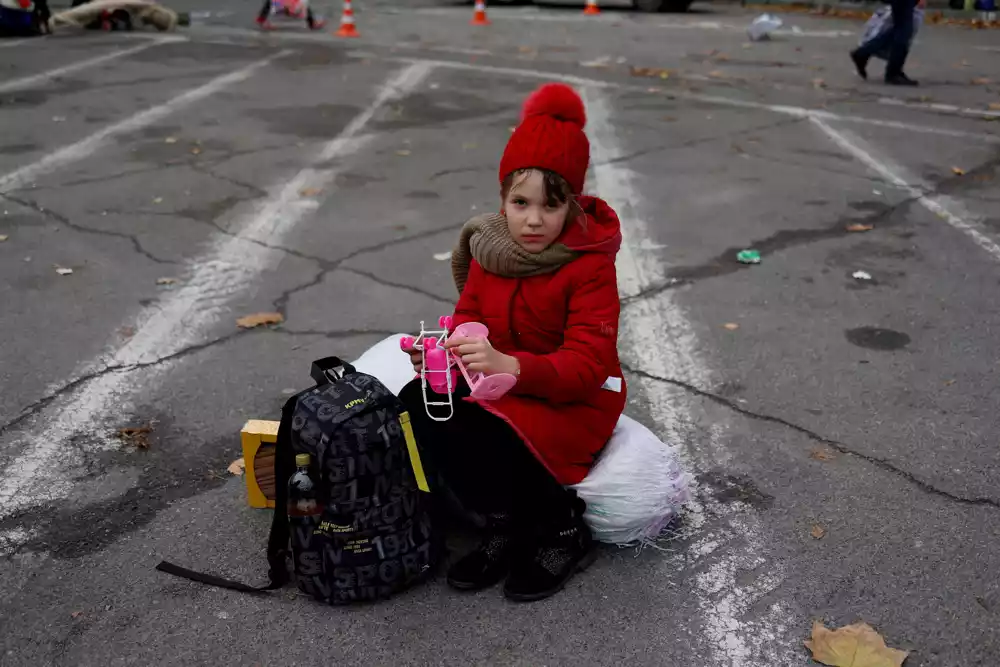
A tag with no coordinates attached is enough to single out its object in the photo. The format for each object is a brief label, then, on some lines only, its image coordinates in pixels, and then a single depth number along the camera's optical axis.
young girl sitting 2.59
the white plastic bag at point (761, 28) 14.77
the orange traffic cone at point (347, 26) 14.99
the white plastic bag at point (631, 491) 2.77
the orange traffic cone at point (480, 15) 17.11
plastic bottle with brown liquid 2.49
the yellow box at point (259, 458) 2.94
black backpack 2.49
